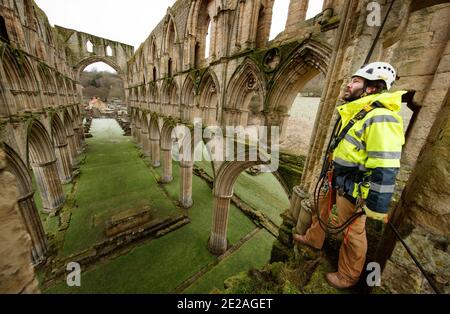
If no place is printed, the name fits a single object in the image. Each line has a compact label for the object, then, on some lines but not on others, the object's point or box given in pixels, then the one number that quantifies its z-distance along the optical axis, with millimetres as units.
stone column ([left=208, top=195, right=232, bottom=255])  6664
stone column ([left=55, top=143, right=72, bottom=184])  10570
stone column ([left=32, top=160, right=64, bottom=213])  8141
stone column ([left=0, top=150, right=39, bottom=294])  1199
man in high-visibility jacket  1550
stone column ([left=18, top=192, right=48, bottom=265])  5797
